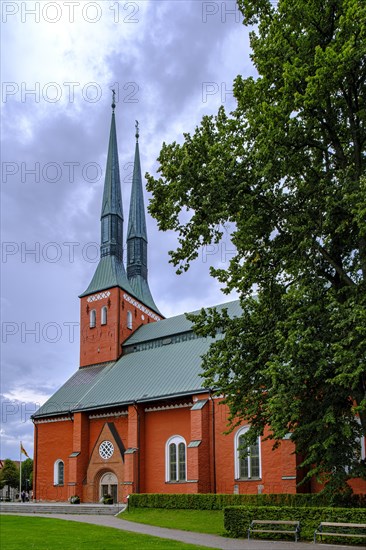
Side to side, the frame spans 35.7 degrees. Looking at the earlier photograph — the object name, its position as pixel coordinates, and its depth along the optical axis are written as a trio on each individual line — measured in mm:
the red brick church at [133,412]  29609
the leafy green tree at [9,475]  62653
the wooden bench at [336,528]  15742
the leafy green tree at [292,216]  15938
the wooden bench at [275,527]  17109
